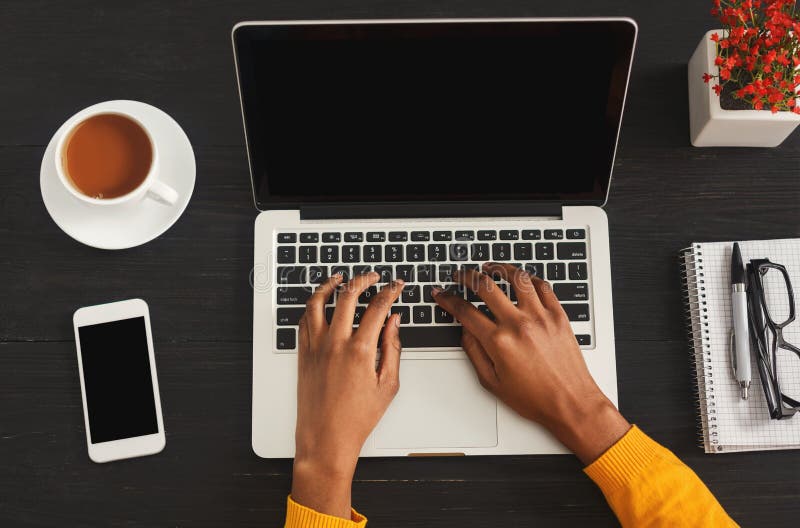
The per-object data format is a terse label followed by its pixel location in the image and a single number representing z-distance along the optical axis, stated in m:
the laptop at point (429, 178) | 0.71
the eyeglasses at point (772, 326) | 0.80
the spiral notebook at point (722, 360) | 0.80
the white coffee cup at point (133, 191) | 0.77
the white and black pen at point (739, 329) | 0.80
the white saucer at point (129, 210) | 0.83
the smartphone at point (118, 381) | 0.82
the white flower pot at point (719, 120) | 0.82
